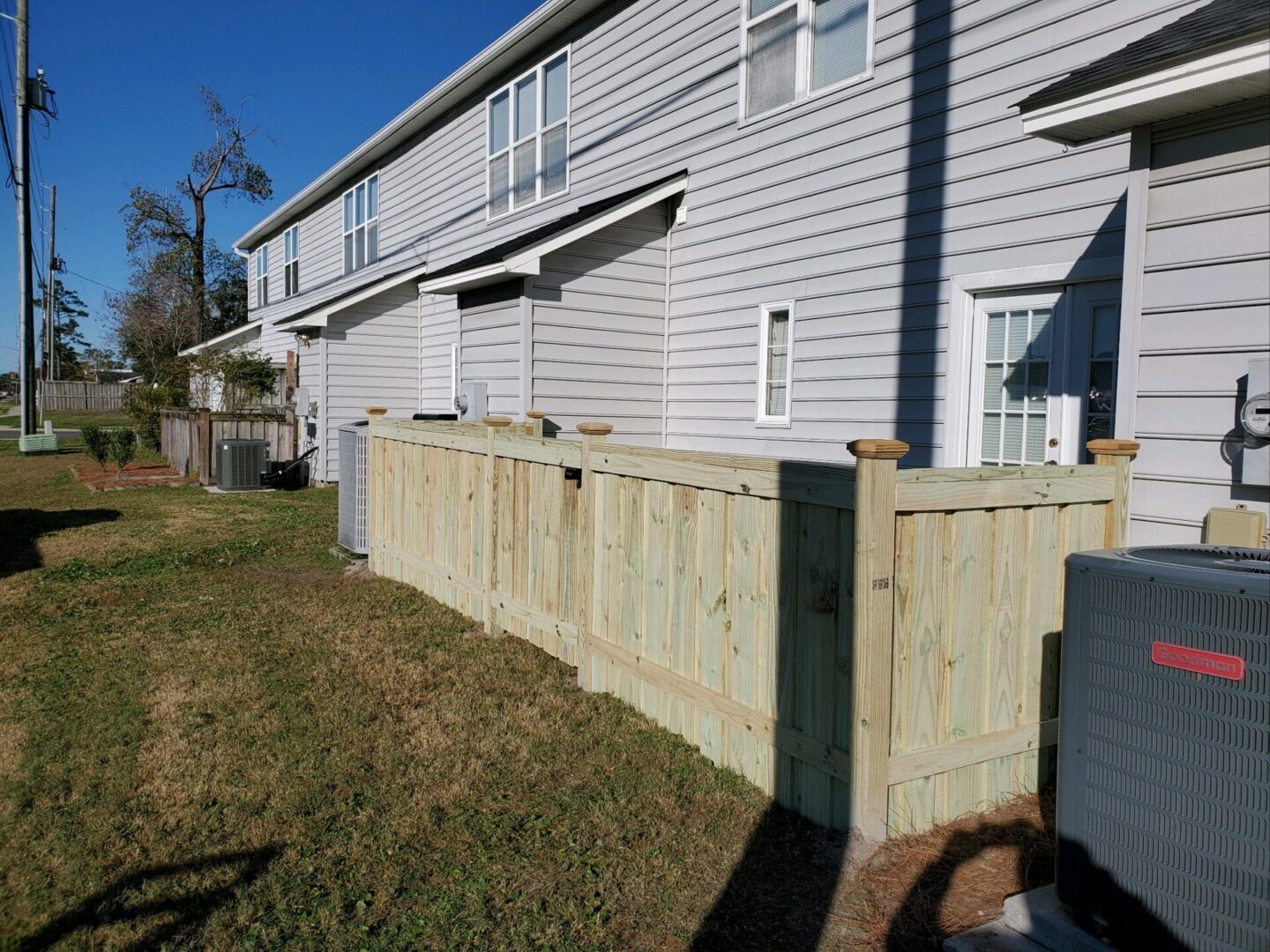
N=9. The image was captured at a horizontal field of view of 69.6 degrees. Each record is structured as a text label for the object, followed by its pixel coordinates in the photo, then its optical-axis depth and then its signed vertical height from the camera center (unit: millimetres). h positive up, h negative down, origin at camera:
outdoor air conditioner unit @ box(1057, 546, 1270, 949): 2514 -946
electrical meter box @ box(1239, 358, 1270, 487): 3596 +13
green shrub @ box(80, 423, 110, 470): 17469 -688
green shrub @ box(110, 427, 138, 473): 17141 -728
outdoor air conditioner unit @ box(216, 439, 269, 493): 15672 -932
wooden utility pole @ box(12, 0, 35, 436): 21484 +4175
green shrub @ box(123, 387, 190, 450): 23531 -5
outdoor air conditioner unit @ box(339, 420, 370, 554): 9219 -712
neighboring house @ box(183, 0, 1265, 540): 6199 +1667
